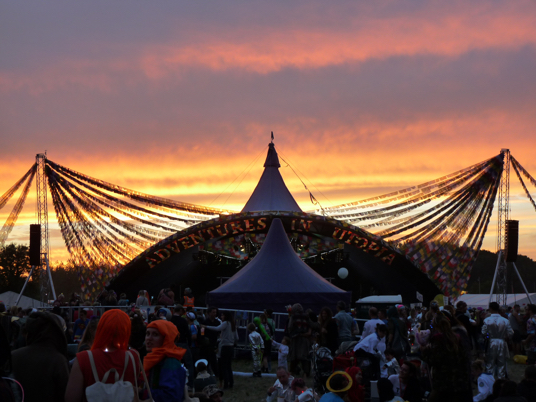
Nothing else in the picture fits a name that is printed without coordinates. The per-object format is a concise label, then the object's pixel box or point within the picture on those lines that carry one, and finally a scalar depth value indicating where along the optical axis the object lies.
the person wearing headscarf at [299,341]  12.32
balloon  28.11
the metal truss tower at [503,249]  26.52
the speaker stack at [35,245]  26.19
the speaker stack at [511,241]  28.98
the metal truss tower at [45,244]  25.41
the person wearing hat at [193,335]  11.75
